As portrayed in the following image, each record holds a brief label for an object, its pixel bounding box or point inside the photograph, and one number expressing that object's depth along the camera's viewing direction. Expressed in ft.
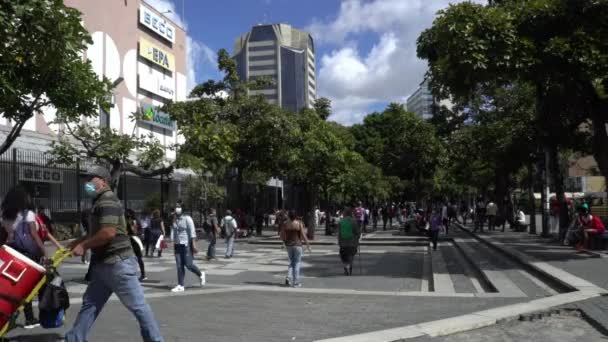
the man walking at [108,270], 16.96
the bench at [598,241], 49.14
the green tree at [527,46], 42.86
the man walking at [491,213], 93.95
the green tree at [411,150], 93.91
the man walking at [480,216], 92.02
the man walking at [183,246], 36.42
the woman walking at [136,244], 38.81
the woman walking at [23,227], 23.81
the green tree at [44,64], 27.17
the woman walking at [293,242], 38.99
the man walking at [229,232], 61.05
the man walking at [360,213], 96.58
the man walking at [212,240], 58.80
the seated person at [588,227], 49.06
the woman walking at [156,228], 60.29
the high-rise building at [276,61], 498.69
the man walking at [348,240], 46.50
